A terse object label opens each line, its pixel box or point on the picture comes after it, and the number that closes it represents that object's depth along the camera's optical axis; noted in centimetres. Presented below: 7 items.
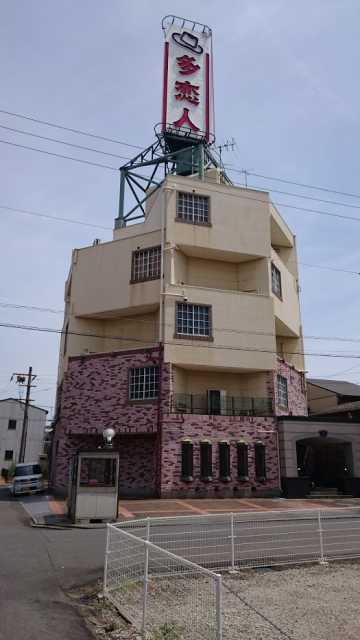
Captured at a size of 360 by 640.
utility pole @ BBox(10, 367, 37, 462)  4291
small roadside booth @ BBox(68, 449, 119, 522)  1766
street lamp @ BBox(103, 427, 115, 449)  1941
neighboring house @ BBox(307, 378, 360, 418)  4269
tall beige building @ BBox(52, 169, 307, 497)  2647
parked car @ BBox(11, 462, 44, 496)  2964
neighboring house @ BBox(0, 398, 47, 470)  5444
